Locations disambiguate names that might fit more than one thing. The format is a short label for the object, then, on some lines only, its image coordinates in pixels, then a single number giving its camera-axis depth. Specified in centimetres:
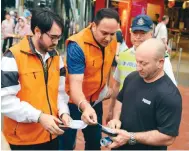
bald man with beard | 248
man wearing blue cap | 358
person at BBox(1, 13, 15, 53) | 1395
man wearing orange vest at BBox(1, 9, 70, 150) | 259
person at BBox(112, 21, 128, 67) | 771
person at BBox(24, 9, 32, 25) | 1363
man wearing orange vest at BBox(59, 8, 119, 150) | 328
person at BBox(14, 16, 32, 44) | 1291
